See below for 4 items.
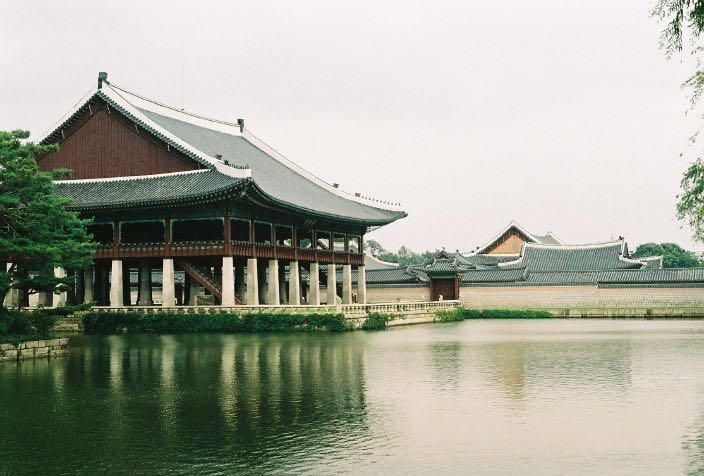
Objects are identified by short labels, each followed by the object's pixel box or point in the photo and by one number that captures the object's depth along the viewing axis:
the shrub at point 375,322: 45.09
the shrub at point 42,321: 30.06
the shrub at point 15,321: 29.14
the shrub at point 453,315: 57.67
